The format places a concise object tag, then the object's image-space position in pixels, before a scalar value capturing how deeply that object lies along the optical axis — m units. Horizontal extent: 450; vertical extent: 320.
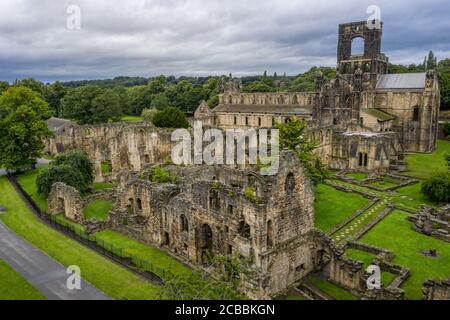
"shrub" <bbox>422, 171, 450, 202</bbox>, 33.31
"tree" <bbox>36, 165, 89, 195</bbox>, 36.56
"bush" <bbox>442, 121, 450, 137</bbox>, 63.50
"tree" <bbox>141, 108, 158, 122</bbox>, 86.43
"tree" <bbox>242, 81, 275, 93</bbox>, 111.79
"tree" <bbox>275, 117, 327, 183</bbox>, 32.38
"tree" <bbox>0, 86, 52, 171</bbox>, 46.16
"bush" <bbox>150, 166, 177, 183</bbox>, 32.66
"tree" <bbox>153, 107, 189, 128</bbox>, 67.94
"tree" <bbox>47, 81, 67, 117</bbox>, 108.15
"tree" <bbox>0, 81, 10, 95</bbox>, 93.88
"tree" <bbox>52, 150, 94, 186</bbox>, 38.31
